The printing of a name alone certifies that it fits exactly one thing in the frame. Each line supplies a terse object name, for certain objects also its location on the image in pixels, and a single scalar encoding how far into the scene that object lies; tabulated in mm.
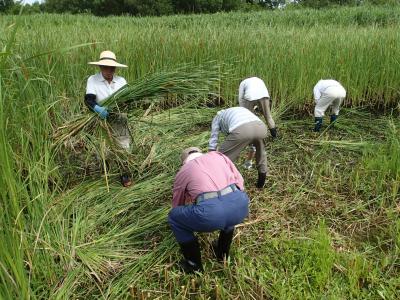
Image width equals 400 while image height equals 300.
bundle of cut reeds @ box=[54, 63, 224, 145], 3107
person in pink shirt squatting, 2221
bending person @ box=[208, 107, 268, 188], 3061
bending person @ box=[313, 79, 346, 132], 4461
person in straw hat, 3234
